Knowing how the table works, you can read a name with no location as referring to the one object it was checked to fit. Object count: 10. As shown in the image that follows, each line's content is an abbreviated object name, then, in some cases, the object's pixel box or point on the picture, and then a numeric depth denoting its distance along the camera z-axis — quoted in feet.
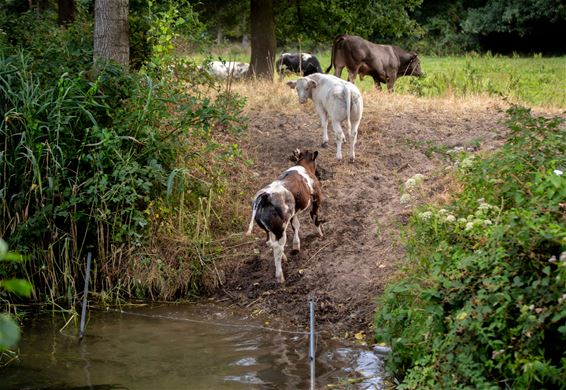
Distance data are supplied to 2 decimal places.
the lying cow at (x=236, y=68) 73.94
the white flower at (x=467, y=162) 25.90
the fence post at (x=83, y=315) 26.99
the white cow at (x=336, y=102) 37.19
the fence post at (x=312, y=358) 21.21
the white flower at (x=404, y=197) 26.37
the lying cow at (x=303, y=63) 78.18
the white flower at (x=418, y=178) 25.89
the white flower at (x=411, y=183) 25.48
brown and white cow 29.48
